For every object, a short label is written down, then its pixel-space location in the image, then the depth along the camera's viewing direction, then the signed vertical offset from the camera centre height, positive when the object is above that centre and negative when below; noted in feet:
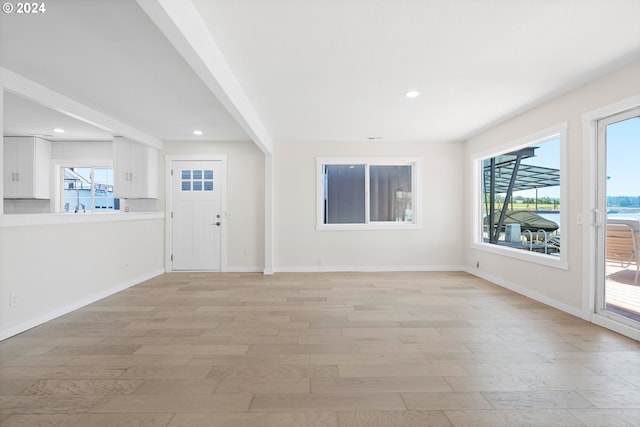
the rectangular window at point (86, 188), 20.01 +1.65
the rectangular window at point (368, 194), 19.47 +1.29
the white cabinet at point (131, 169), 17.51 +2.60
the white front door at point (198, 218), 18.90 -0.35
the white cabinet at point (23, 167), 18.07 +2.79
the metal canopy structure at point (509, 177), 13.81 +1.85
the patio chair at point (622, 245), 9.45 -1.03
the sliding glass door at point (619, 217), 9.37 -0.11
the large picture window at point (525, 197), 12.64 +0.84
